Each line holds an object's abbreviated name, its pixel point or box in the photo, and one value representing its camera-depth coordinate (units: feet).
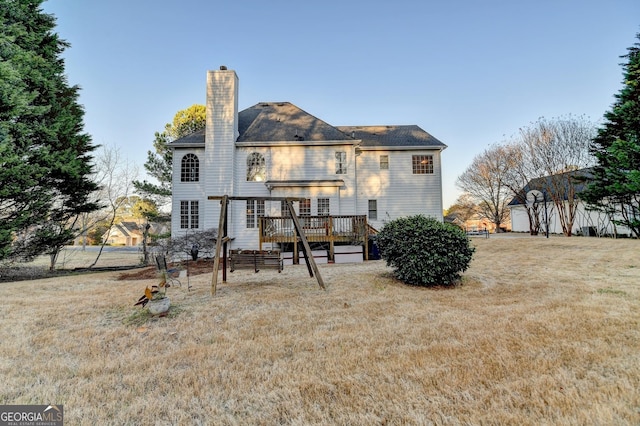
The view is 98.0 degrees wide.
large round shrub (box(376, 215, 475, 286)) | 22.75
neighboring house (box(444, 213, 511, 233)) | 134.11
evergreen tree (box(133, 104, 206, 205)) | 76.64
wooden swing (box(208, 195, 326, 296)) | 22.11
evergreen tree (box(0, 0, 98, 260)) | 30.42
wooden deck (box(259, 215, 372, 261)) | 40.42
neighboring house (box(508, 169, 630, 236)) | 74.18
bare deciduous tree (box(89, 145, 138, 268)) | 51.65
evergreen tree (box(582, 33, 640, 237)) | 41.96
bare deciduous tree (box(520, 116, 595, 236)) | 78.79
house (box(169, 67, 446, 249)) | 53.36
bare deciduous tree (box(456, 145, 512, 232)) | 110.22
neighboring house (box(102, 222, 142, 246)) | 155.02
